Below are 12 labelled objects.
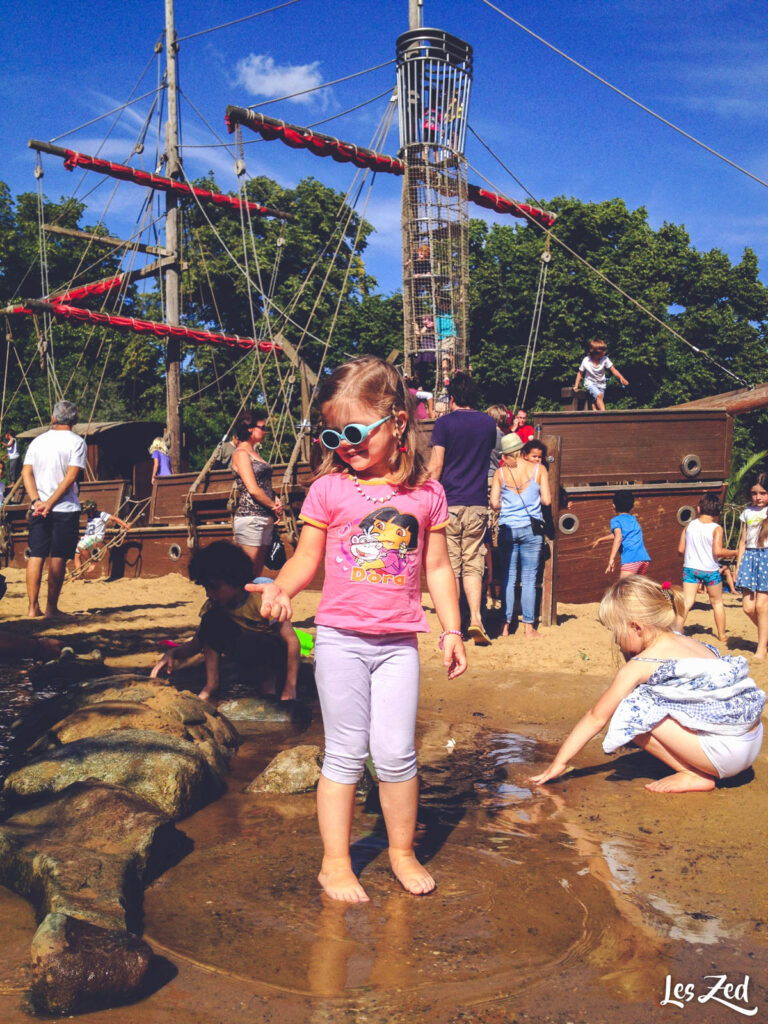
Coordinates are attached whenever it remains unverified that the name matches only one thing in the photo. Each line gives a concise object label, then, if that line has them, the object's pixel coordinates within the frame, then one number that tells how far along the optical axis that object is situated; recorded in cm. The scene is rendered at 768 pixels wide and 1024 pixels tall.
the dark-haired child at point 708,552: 787
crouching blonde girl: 398
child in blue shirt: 828
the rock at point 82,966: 213
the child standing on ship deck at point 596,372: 1273
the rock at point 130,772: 375
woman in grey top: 758
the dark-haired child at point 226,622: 557
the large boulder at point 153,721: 447
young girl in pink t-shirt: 299
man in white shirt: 837
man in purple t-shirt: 753
